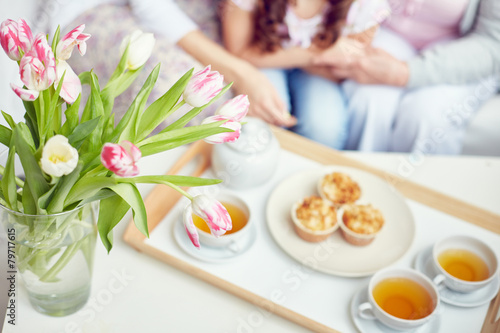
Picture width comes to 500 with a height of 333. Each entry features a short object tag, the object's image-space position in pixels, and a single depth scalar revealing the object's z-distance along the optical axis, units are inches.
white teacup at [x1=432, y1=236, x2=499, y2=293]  39.1
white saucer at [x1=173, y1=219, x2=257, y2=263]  41.3
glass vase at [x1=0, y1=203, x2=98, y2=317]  30.0
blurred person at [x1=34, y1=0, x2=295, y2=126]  62.7
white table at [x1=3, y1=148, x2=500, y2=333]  37.2
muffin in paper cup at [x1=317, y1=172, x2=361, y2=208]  46.4
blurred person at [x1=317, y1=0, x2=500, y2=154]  66.5
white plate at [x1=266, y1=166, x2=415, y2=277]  42.7
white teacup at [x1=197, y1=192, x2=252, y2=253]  40.6
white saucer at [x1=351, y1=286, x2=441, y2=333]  37.5
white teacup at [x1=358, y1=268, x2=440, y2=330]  37.2
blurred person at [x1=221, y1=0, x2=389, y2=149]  66.8
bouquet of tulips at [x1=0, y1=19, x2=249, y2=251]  26.5
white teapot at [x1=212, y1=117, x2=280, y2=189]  45.4
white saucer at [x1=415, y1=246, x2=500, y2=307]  39.7
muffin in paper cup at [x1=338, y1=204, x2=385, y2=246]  43.3
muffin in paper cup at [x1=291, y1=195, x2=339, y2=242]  43.3
